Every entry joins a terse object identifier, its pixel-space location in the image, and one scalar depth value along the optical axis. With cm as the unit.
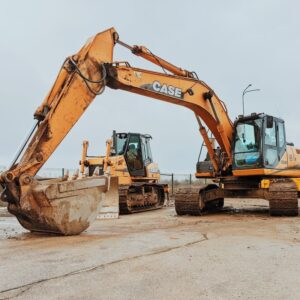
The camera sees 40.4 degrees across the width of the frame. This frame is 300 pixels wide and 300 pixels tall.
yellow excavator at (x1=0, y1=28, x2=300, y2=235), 649
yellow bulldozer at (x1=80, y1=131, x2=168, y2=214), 1340
